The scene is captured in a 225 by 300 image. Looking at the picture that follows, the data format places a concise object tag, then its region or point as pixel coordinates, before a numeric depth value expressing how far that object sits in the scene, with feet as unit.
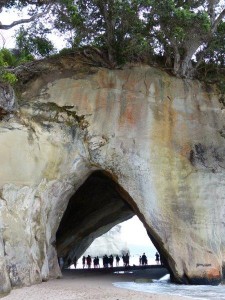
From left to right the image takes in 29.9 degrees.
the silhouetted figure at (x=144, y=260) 105.27
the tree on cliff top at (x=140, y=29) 46.62
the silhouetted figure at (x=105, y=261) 98.31
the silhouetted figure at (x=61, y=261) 78.46
